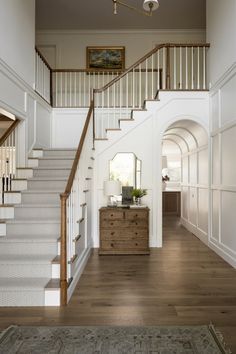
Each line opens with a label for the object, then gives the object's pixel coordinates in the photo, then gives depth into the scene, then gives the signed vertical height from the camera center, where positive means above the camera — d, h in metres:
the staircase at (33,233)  3.11 -0.76
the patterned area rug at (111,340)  2.29 -1.36
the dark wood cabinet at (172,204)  10.28 -0.89
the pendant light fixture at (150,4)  3.92 +2.44
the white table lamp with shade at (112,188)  5.21 -0.16
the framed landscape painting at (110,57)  8.40 +3.62
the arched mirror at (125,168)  5.86 +0.24
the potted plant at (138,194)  5.47 -0.28
